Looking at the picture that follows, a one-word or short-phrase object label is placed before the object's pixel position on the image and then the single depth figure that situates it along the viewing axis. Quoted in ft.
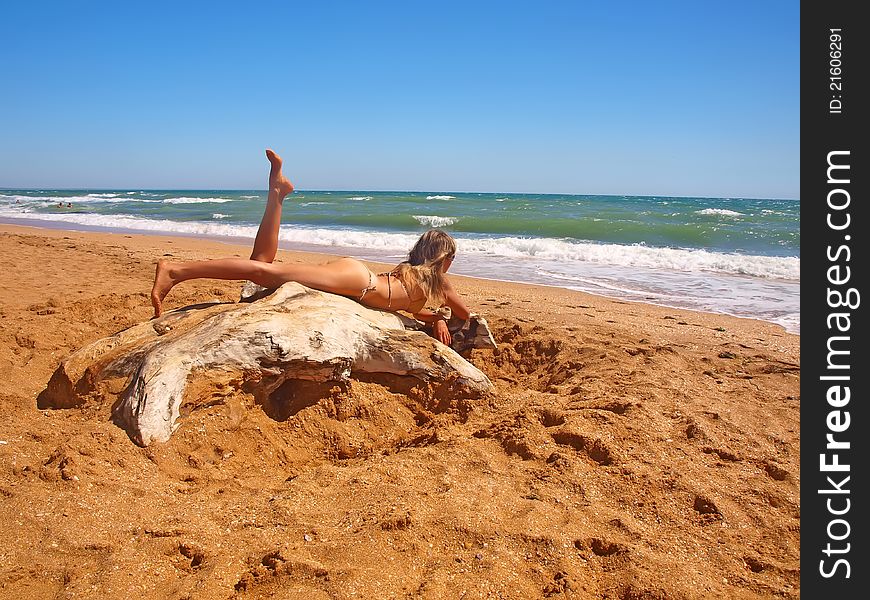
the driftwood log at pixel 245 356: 9.93
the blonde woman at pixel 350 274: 12.96
